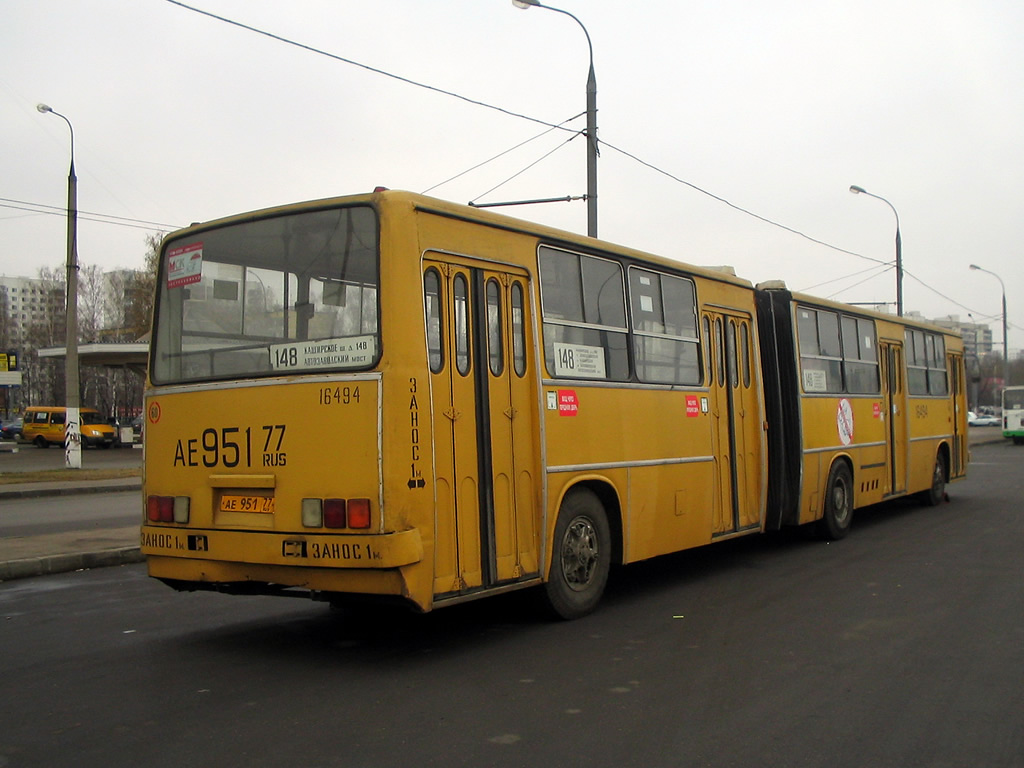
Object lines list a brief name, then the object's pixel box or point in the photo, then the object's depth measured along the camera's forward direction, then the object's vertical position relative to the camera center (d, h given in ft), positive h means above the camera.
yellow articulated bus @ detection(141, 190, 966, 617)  20.06 +0.65
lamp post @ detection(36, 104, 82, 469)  85.81 +9.71
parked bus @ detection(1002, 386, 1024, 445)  147.13 +0.98
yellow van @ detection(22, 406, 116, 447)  169.78 +3.68
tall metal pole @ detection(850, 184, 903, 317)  103.71 +16.51
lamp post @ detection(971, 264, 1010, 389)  166.39 +9.92
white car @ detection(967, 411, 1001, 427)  269.79 +0.05
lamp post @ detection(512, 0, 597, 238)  53.78 +16.43
